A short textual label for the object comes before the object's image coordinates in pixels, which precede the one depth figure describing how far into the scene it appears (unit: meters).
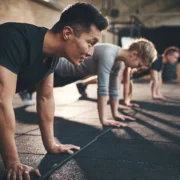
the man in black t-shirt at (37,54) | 1.25
